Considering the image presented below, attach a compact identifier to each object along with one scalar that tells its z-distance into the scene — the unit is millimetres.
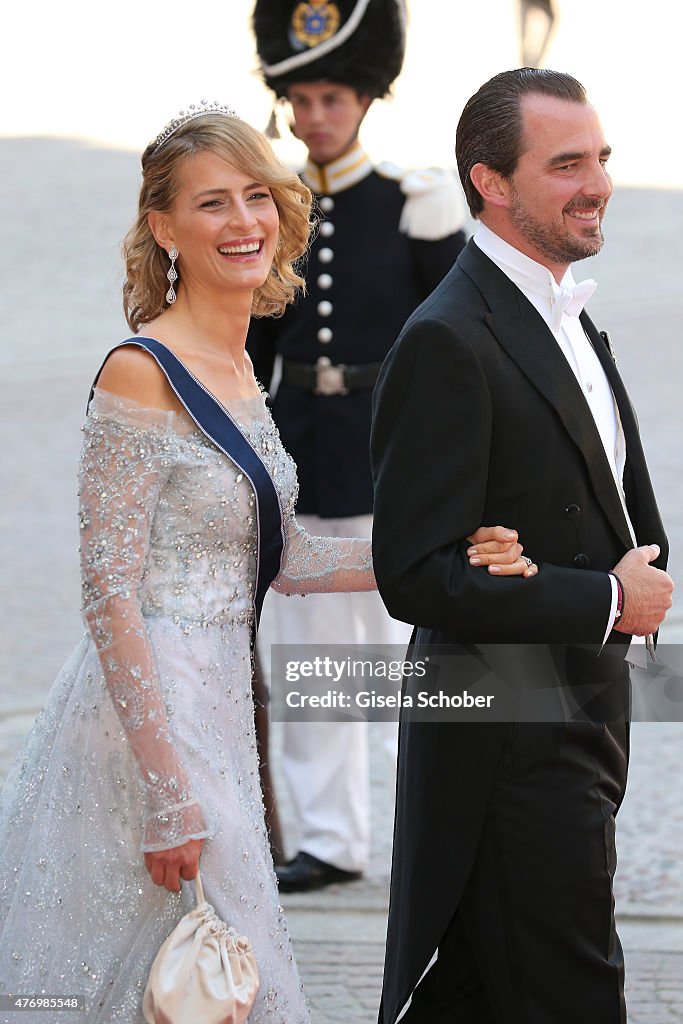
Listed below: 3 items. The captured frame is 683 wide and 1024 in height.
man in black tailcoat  5555
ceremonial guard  9516
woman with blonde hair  5840
